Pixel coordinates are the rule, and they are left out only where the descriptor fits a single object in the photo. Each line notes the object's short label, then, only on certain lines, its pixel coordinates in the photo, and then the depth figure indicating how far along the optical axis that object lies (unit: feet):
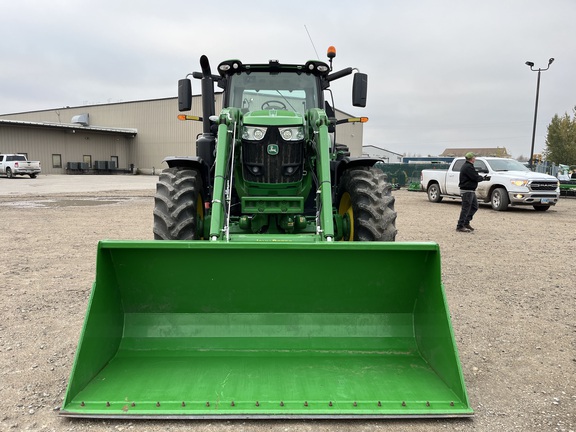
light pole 79.83
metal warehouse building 132.05
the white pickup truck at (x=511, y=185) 46.55
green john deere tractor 8.81
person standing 33.24
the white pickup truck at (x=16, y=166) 105.19
